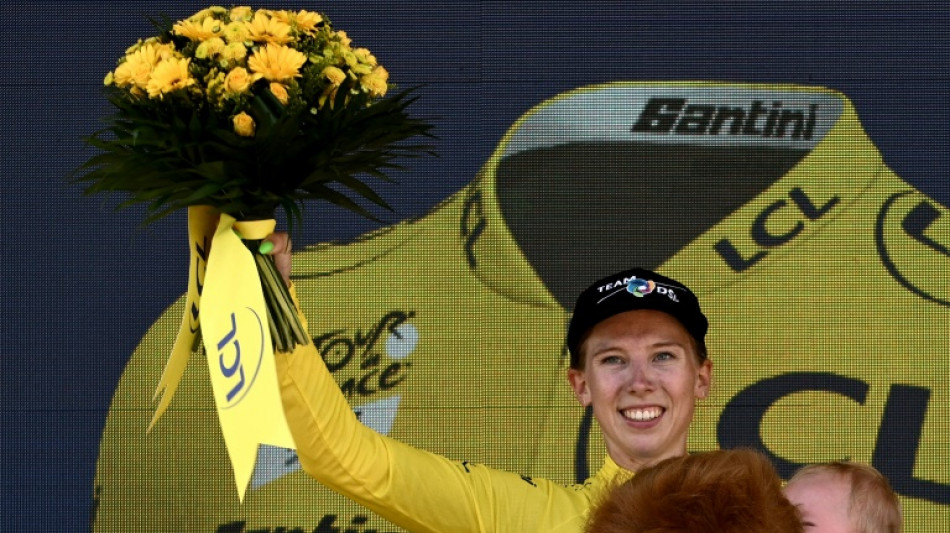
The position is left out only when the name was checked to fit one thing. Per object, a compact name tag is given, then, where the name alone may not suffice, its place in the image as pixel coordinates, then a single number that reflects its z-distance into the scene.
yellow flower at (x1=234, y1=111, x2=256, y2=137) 8.84
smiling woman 8.98
